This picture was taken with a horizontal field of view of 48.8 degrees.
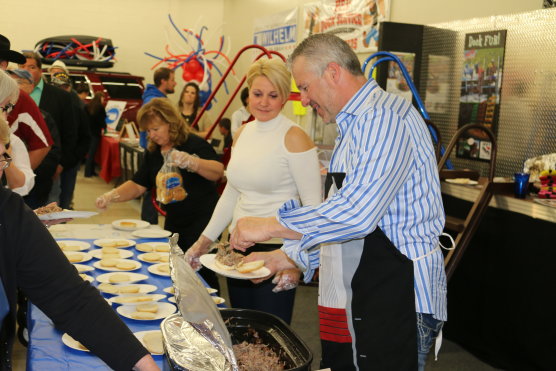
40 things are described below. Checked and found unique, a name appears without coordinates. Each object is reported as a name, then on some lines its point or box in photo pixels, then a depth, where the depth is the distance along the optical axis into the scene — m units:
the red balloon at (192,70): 10.34
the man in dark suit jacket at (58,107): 5.16
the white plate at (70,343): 1.81
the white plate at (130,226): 3.53
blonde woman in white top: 2.70
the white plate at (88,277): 2.51
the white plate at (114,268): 2.68
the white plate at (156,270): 2.64
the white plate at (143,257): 2.86
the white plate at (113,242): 3.12
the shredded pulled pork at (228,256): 2.36
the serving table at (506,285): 3.45
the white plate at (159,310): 2.10
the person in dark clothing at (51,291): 1.41
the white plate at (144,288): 2.39
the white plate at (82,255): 2.79
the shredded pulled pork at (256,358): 1.55
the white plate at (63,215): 2.76
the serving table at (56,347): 1.74
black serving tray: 1.58
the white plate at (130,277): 2.50
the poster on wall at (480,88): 4.82
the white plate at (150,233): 3.38
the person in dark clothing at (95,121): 9.14
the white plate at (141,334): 1.89
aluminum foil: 1.28
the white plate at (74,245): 2.96
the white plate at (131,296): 2.18
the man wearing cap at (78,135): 5.73
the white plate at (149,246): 3.07
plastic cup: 3.74
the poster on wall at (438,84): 5.38
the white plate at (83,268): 2.61
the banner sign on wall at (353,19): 7.16
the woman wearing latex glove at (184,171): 3.48
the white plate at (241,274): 2.16
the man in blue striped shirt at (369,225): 1.57
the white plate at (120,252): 2.90
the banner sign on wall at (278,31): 9.52
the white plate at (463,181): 4.17
